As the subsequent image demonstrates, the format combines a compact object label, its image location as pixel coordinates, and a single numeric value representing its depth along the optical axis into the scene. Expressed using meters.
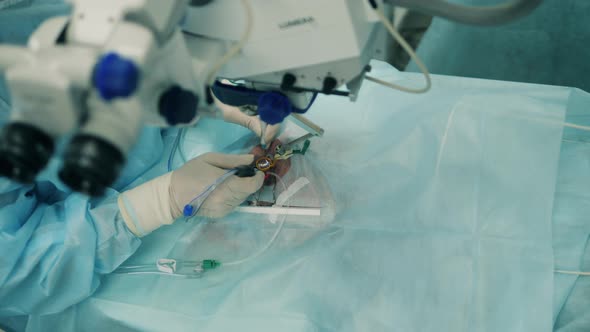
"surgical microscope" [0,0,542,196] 0.49
